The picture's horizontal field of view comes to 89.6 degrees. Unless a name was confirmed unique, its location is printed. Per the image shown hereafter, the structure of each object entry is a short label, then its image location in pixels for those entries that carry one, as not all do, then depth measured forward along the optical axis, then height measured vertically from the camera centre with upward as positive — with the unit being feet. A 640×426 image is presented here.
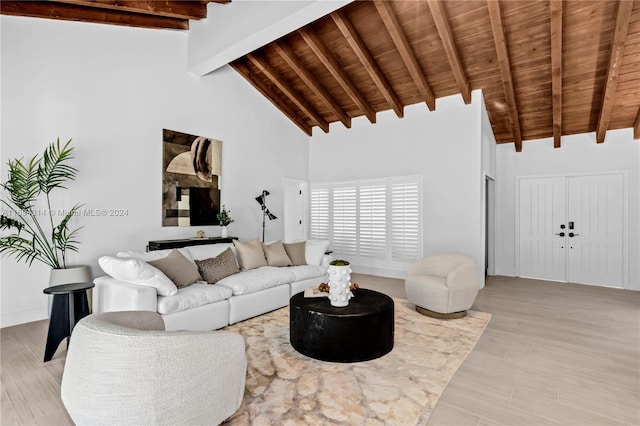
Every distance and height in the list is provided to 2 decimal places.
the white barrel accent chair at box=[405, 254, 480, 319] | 12.20 -2.87
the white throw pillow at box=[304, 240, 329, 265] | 16.24 -1.81
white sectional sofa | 9.53 -2.64
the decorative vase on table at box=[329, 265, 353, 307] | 9.50 -2.06
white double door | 18.62 -0.70
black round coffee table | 8.77 -3.22
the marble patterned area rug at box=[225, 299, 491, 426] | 6.48 -4.00
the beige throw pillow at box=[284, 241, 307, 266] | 15.87 -1.87
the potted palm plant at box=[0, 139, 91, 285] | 11.44 -0.07
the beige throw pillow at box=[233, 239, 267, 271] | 14.03 -1.80
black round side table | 8.96 -2.86
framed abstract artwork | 16.21 +1.90
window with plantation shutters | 20.16 -0.23
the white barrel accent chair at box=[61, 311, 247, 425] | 4.90 -2.57
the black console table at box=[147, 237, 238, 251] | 14.55 -1.34
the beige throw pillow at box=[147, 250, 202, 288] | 10.85 -1.87
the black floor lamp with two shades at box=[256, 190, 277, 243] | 19.97 +0.52
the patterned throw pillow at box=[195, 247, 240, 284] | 12.16 -2.03
